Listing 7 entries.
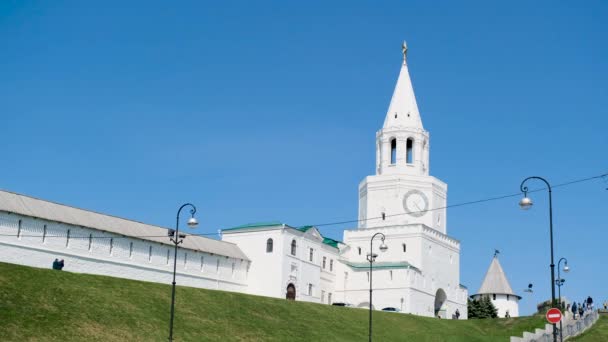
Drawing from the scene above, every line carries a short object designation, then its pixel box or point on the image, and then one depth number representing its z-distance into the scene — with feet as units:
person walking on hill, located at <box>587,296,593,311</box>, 238.27
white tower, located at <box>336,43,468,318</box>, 278.67
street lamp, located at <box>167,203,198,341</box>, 136.15
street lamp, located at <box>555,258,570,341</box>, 192.54
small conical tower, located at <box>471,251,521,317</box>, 362.12
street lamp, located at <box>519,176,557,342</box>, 110.01
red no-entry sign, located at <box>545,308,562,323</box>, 107.76
